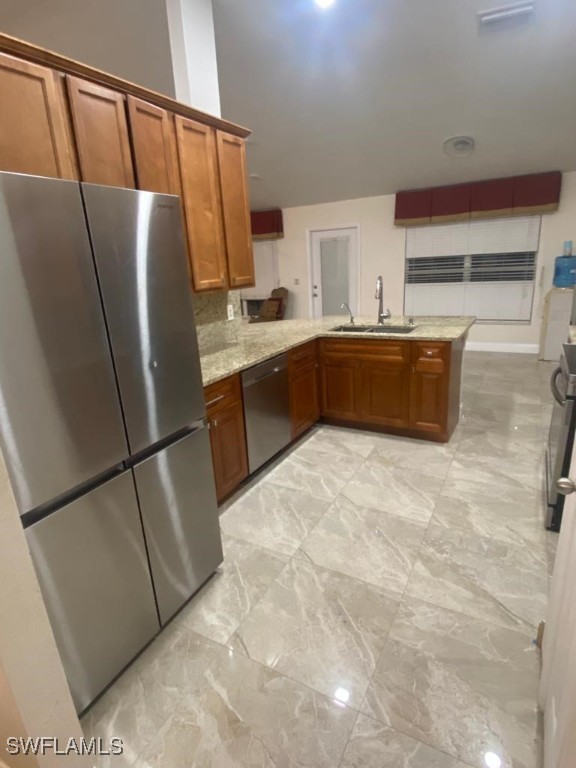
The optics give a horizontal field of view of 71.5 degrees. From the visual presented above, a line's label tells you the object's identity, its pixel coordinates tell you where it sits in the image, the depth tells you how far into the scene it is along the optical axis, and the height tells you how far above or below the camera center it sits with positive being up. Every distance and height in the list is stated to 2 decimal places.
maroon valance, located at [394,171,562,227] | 5.00 +0.79
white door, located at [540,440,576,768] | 0.84 -0.94
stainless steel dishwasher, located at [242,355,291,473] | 2.58 -0.91
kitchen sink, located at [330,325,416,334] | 3.37 -0.52
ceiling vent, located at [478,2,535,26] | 2.59 +1.57
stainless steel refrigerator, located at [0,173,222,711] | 1.03 -0.38
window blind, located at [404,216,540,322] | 5.47 -0.10
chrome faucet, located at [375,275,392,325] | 3.50 -0.42
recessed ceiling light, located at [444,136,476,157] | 4.28 +1.23
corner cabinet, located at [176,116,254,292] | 2.36 +0.43
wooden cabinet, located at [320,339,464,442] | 2.98 -0.91
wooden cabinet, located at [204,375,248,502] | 2.25 -0.92
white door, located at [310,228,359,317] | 6.55 -0.03
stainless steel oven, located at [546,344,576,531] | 1.92 -0.81
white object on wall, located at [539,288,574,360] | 4.97 -0.79
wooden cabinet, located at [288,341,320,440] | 3.07 -0.91
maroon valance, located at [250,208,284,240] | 6.89 +0.80
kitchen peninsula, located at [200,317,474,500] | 2.57 -0.81
